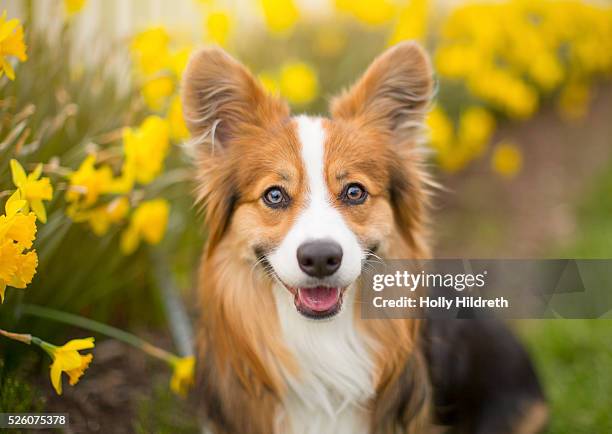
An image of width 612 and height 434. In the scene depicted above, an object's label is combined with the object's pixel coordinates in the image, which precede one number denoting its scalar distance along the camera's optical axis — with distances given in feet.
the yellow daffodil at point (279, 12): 13.83
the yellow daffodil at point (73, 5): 10.01
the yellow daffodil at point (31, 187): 7.37
